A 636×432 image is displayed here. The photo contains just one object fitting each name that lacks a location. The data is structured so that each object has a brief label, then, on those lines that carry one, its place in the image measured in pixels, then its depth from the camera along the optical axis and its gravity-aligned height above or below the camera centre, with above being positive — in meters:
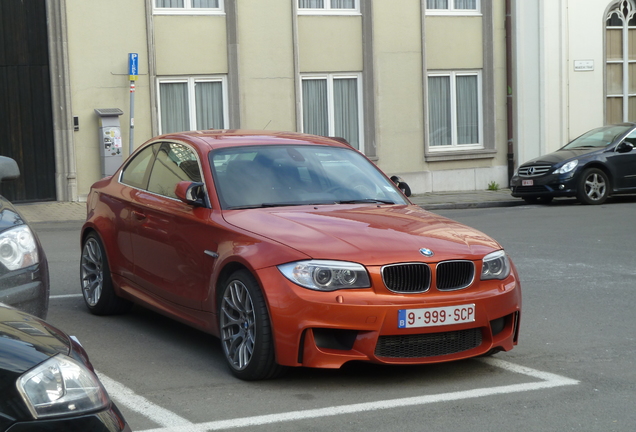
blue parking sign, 19.69 +1.54
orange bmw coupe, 5.38 -0.81
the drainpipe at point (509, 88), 24.45 +0.98
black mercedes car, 19.12 -1.05
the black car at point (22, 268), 5.14 -0.72
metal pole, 19.81 +0.49
